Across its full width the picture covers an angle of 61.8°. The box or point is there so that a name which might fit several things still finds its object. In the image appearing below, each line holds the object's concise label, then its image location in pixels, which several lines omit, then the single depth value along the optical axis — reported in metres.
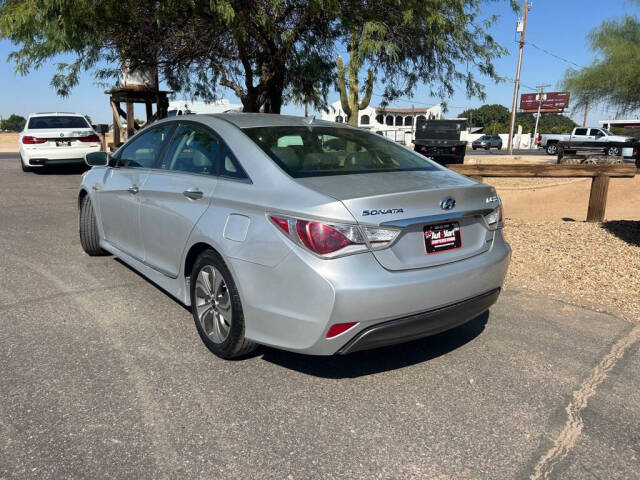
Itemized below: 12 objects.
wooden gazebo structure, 16.48
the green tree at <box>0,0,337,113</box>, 7.31
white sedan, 13.50
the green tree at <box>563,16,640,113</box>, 26.81
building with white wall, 74.06
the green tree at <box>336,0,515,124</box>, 7.83
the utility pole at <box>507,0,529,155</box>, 36.77
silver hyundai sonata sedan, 2.76
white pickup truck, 30.38
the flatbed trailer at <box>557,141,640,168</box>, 23.19
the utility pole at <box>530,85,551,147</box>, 72.01
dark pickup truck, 25.97
